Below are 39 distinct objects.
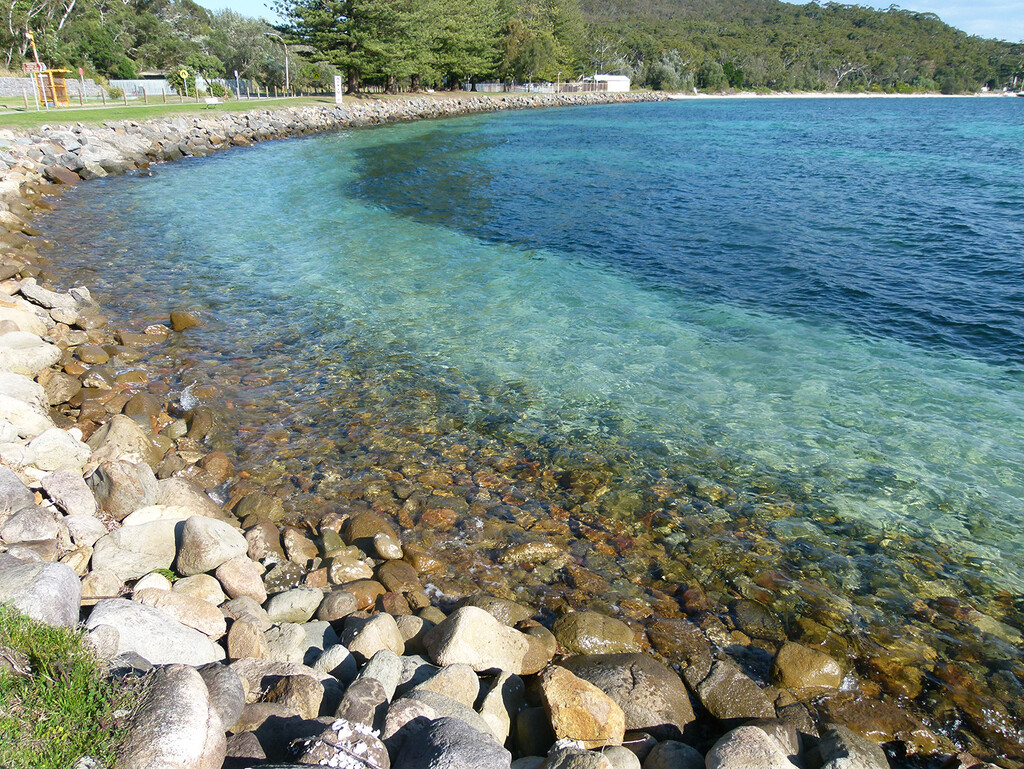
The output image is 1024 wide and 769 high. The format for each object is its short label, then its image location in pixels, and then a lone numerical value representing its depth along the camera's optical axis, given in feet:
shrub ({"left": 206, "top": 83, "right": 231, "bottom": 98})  183.32
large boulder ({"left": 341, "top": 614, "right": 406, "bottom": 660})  16.05
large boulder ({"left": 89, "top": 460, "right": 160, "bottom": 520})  20.94
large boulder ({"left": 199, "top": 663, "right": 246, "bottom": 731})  12.49
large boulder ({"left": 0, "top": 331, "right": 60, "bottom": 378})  30.25
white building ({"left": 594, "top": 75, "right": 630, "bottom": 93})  451.12
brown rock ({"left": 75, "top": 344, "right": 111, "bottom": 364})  34.19
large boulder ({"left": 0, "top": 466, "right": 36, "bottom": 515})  17.89
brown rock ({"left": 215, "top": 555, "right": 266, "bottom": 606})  18.63
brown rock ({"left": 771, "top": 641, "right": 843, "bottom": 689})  16.85
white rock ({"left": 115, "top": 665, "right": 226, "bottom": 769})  10.51
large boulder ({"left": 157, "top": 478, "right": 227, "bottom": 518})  22.06
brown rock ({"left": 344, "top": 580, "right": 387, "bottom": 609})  19.25
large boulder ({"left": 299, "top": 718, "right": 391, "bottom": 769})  11.09
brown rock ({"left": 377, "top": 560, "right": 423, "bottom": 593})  20.08
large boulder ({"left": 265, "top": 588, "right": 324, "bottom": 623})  18.16
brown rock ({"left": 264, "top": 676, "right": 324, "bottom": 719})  13.51
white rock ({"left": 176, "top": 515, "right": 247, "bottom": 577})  18.92
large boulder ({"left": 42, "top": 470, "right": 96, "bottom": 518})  19.70
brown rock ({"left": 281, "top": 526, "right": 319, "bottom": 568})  21.15
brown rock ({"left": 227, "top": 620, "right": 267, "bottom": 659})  15.72
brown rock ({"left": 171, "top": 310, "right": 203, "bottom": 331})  40.22
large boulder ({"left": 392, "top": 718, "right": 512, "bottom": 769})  11.26
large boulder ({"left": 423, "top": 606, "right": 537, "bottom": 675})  15.81
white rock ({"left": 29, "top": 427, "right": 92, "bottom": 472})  22.15
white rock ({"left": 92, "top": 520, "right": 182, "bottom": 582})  18.48
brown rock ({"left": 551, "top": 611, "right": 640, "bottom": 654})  17.69
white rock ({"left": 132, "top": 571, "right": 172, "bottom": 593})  17.16
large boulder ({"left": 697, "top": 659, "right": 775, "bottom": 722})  15.78
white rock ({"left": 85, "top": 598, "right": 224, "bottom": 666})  14.07
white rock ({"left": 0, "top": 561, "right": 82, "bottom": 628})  13.19
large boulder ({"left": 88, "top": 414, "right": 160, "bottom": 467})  24.61
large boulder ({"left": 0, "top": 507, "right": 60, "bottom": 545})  17.08
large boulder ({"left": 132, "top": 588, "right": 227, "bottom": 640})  16.22
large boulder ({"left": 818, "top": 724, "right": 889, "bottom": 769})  13.73
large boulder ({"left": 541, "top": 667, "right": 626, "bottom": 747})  14.06
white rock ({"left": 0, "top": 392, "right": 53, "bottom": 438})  23.67
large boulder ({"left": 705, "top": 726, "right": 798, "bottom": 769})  12.88
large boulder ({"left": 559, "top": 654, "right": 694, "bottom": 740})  15.33
